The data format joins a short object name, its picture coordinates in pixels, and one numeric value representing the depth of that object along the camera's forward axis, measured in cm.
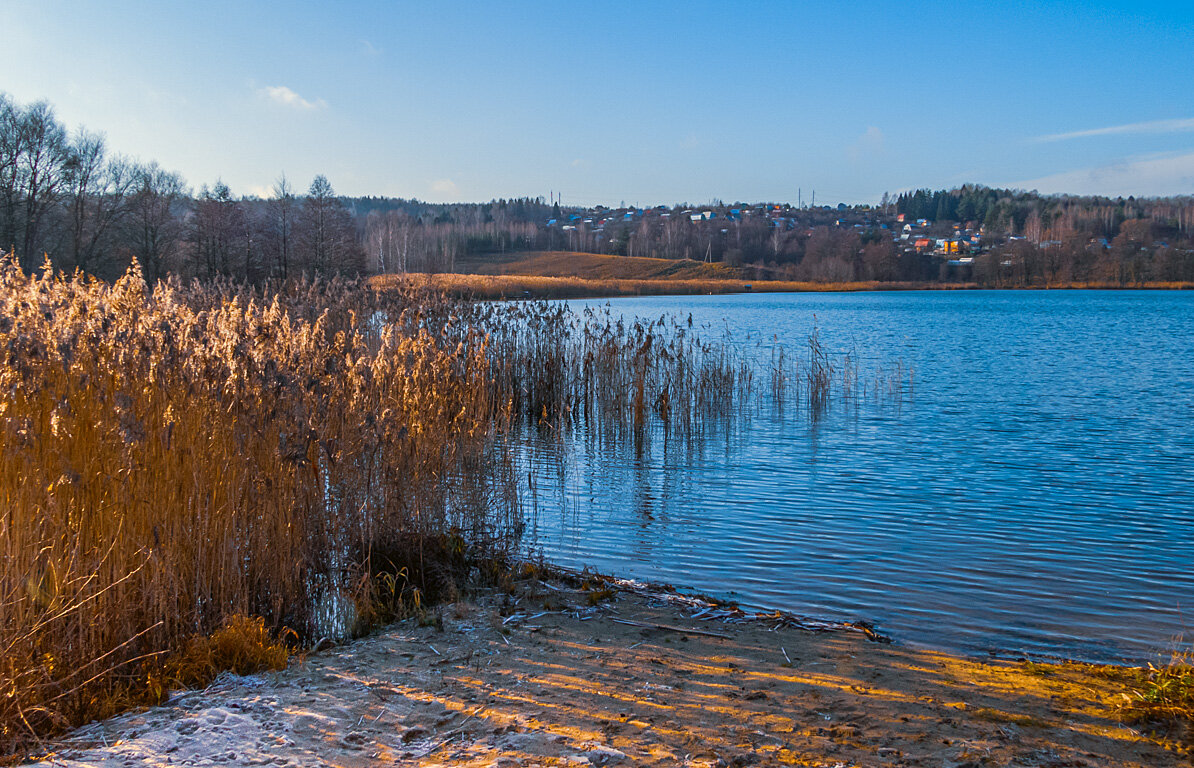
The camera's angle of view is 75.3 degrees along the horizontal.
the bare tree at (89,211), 3703
